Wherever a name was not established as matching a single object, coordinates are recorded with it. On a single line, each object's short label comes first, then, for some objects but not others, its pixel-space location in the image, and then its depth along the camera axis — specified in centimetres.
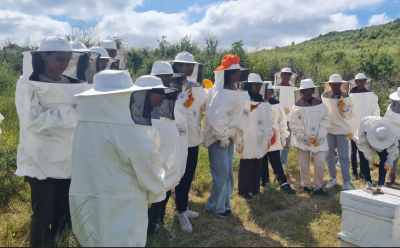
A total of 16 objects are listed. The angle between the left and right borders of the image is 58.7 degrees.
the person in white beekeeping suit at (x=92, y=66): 434
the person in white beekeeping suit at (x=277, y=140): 644
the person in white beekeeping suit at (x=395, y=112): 666
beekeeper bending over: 591
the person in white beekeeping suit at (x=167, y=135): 368
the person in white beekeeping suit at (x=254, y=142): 573
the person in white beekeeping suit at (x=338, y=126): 657
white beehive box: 365
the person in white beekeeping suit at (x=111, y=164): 276
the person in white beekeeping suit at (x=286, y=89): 760
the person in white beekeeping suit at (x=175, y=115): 416
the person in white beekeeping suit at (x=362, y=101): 722
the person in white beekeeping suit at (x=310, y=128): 612
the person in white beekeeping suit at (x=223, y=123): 484
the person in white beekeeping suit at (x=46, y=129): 336
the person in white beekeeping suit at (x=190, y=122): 470
